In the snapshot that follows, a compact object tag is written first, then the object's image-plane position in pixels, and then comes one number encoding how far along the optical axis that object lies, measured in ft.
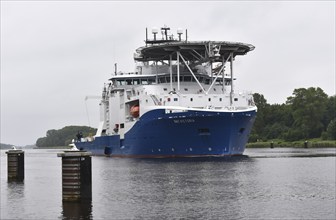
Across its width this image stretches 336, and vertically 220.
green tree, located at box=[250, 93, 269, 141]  595.43
